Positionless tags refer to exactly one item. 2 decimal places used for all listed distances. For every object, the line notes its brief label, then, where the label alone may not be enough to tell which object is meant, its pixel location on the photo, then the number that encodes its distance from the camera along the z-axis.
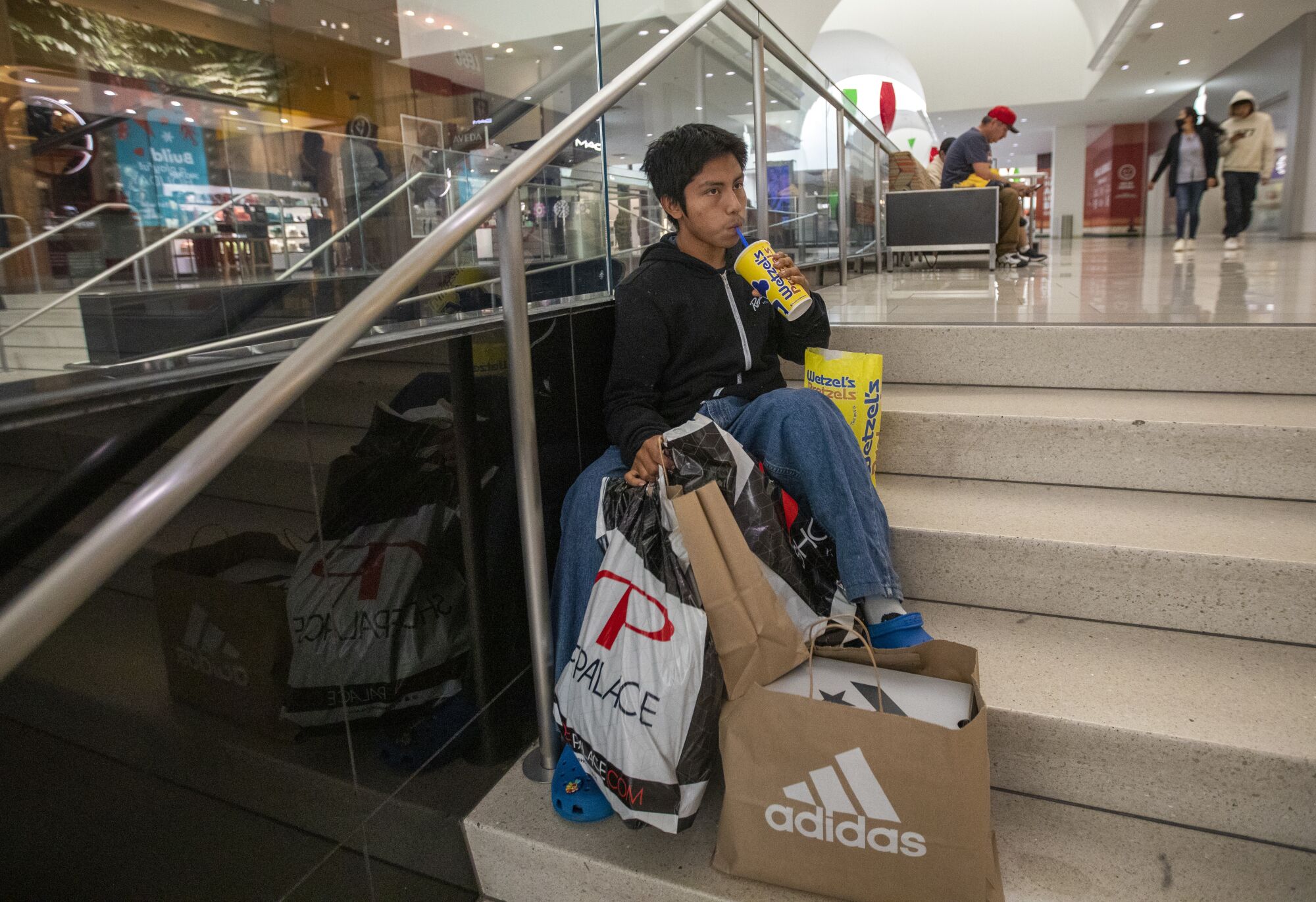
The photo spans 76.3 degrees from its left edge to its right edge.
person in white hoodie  8.70
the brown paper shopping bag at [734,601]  1.26
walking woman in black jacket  8.81
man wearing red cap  6.68
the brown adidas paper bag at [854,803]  1.08
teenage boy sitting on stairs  1.50
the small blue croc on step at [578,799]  1.37
